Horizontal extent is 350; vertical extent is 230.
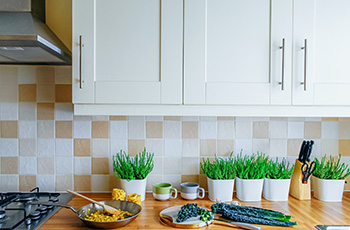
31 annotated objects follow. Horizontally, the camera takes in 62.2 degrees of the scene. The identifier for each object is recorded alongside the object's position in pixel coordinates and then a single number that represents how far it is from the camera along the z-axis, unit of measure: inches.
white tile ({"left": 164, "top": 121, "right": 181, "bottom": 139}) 68.7
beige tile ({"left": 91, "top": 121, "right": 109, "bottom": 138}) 68.1
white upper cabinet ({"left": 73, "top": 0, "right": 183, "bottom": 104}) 54.0
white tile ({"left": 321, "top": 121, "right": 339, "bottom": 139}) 70.6
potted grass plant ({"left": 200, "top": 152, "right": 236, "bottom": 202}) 61.0
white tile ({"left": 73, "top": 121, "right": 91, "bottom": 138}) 67.9
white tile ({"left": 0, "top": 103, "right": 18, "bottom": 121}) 66.9
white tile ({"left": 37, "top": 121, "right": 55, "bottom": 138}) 67.4
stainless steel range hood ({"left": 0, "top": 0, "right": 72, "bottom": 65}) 46.8
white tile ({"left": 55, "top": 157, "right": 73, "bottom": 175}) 67.8
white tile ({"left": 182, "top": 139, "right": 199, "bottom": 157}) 69.0
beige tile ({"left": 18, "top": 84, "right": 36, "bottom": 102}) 66.9
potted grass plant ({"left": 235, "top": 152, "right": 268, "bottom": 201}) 61.4
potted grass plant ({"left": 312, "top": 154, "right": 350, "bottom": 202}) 62.0
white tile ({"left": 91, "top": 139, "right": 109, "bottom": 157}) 68.1
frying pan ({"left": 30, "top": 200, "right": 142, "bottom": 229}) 47.5
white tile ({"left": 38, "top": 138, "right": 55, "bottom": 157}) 67.5
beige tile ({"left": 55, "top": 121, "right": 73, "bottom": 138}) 67.6
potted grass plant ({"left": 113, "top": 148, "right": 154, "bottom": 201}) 60.9
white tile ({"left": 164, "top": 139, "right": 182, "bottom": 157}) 68.8
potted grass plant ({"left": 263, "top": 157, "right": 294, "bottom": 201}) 62.1
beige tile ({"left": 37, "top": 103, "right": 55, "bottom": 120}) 67.2
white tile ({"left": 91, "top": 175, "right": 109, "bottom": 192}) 68.1
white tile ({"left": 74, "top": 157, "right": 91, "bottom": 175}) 68.1
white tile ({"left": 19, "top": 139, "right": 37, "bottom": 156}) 67.2
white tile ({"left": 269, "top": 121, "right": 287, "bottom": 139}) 70.0
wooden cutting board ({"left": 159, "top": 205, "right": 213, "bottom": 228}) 48.8
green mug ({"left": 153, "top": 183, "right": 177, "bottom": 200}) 61.5
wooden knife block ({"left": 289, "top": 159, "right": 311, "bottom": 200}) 62.9
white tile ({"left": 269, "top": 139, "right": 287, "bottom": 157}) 70.1
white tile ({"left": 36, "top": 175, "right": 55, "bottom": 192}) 67.5
